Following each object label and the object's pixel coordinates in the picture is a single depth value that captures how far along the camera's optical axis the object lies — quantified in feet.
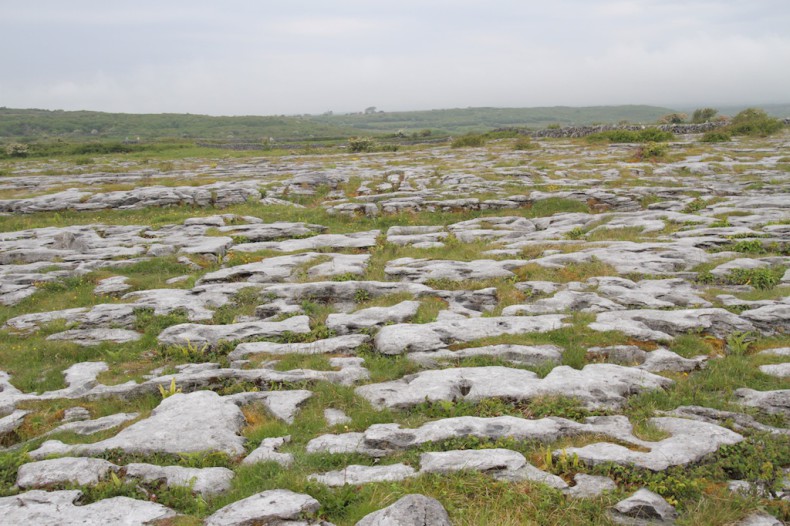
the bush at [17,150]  255.70
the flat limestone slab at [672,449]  25.81
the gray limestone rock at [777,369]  35.27
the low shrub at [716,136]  195.42
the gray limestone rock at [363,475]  25.68
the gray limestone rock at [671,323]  43.68
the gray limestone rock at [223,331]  48.14
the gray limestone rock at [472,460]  25.96
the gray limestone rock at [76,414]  35.73
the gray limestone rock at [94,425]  33.31
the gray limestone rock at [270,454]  27.94
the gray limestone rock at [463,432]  29.17
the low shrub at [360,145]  255.29
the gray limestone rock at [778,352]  38.56
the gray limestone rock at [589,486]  24.07
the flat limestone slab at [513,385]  34.24
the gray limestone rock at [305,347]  44.88
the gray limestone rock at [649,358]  38.34
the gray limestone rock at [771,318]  43.83
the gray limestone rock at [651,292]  50.24
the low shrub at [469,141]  249.55
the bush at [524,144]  212.84
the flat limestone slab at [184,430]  29.76
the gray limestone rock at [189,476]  25.76
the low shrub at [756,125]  207.31
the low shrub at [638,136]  202.28
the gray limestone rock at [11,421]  33.65
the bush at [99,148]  266.55
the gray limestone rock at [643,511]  22.40
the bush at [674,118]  296.10
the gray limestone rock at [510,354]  40.63
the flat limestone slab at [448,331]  43.70
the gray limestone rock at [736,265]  57.52
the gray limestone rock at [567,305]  50.65
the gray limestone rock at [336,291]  58.44
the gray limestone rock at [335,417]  32.71
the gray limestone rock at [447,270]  62.64
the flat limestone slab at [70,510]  22.31
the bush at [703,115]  304.50
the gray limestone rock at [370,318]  49.75
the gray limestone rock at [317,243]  80.12
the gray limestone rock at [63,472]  25.80
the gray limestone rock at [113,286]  63.82
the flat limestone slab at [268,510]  22.18
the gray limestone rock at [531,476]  24.76
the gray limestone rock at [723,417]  28.99
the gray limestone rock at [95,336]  49.93
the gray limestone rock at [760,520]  21.27
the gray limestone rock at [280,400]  34.04
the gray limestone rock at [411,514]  20.88
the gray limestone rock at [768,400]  31.11
